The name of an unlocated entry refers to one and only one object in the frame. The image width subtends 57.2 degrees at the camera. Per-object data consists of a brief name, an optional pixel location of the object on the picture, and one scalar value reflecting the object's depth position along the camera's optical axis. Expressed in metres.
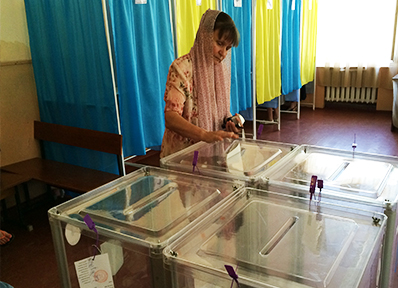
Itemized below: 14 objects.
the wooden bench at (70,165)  2.57
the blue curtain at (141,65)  2.65
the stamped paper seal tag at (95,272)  0.96
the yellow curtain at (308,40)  5.59
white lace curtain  5.67
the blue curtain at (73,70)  2.66
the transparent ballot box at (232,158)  1.28
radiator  6.08
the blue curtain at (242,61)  3.90
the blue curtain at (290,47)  4.93
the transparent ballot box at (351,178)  1.00
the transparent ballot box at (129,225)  0.90
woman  1.64
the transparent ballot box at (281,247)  0.74
